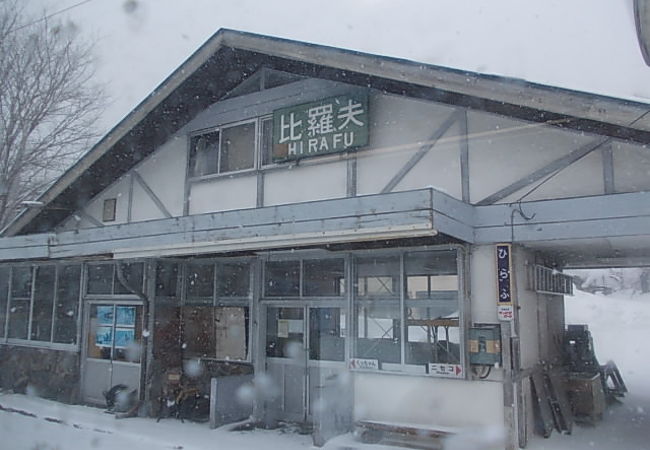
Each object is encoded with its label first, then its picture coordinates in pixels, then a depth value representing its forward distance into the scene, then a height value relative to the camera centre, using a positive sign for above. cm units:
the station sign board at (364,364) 810 -70
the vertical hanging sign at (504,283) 720 +35
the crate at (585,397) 909 -125
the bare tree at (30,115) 1783 +586
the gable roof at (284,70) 648 +287
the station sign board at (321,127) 864 +270
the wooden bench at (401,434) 727 -150
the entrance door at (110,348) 1083 -72
